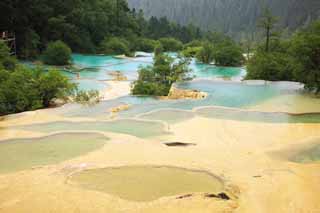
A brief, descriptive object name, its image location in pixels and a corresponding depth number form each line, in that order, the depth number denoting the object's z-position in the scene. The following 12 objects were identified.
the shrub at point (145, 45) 48.68
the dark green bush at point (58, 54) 30.72
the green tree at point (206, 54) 36.03
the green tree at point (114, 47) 42.28
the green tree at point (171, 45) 50.97
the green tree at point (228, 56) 33.62
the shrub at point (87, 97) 15.36
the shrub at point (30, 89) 13.73
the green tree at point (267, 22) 27.72
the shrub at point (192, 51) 42.00
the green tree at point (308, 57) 15.74
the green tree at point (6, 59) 19.00
